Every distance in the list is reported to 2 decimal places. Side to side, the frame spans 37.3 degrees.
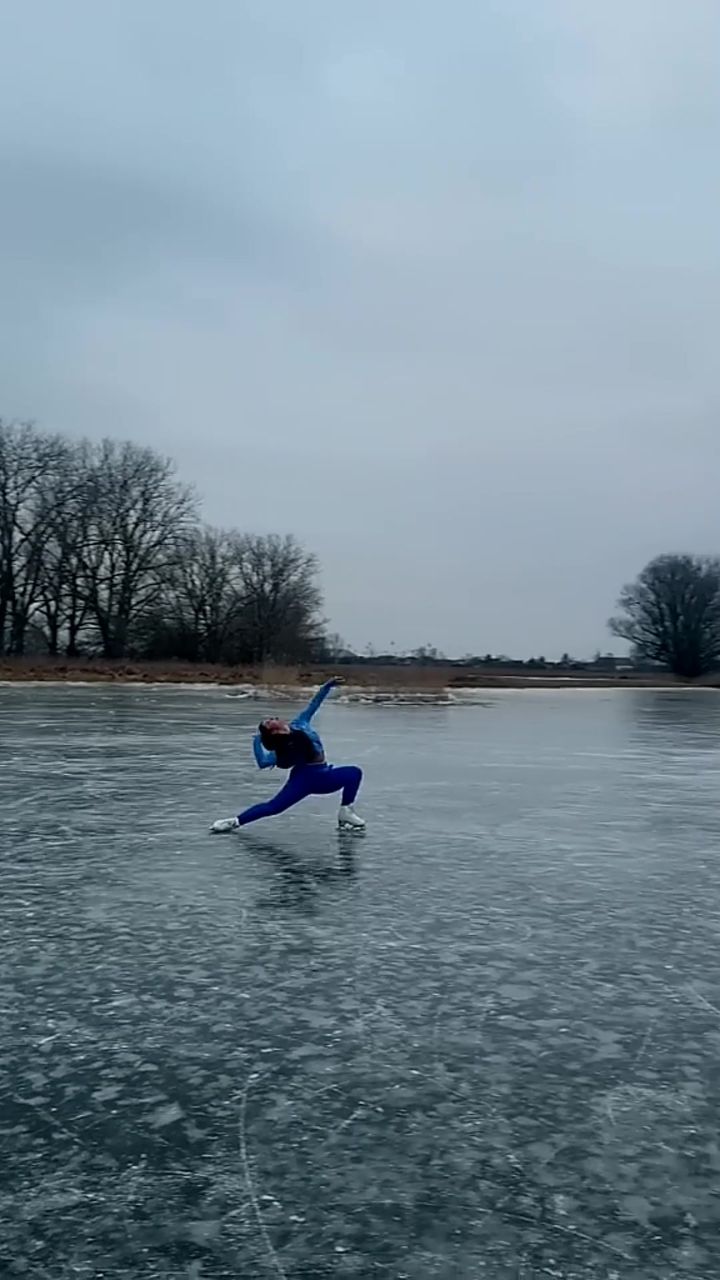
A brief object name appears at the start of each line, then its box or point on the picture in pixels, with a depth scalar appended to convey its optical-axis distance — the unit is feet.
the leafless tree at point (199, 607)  199.21
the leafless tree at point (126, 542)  190.49
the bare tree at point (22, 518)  179.63
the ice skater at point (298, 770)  25.62
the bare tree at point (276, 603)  211.61
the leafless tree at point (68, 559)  185.16
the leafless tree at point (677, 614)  280.10
